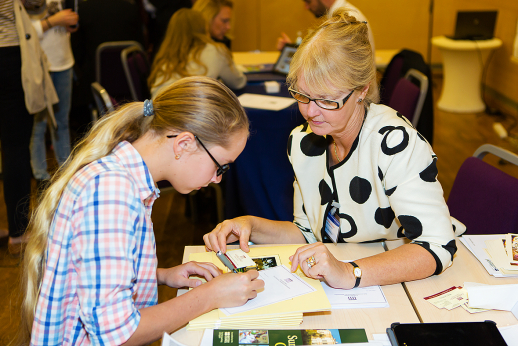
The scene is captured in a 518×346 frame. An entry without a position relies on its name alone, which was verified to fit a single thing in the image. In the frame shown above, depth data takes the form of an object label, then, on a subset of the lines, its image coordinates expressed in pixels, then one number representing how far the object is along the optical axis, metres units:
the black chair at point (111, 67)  3.88
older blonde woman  1.29
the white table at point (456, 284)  1.15
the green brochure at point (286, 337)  1.06
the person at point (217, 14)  3.80
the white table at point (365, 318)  1.10
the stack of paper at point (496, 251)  1.35
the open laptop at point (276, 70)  3.78
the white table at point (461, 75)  5.59
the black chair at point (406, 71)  2.60
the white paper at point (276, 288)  1.16
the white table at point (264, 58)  4.05
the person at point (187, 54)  3.21
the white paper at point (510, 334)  1.06
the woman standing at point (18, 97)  2.56
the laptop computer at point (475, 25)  5.52
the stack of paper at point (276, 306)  1.11
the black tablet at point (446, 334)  1.03
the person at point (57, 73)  3.32
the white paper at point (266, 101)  2.84
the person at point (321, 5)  3.47
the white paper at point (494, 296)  1.17
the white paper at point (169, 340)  1.02
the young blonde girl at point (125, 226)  0.98
